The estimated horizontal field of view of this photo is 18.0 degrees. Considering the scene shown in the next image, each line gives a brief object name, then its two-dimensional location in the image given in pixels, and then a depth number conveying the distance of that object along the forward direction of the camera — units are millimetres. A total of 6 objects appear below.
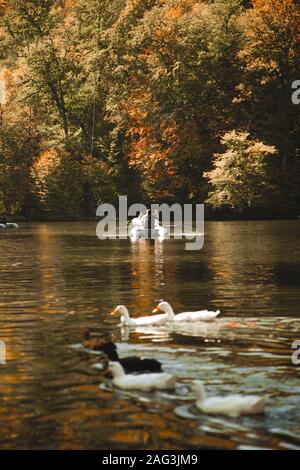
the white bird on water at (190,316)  19875
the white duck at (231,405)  11992
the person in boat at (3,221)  79050
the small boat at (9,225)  77412
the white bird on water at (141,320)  19719
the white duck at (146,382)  13391
